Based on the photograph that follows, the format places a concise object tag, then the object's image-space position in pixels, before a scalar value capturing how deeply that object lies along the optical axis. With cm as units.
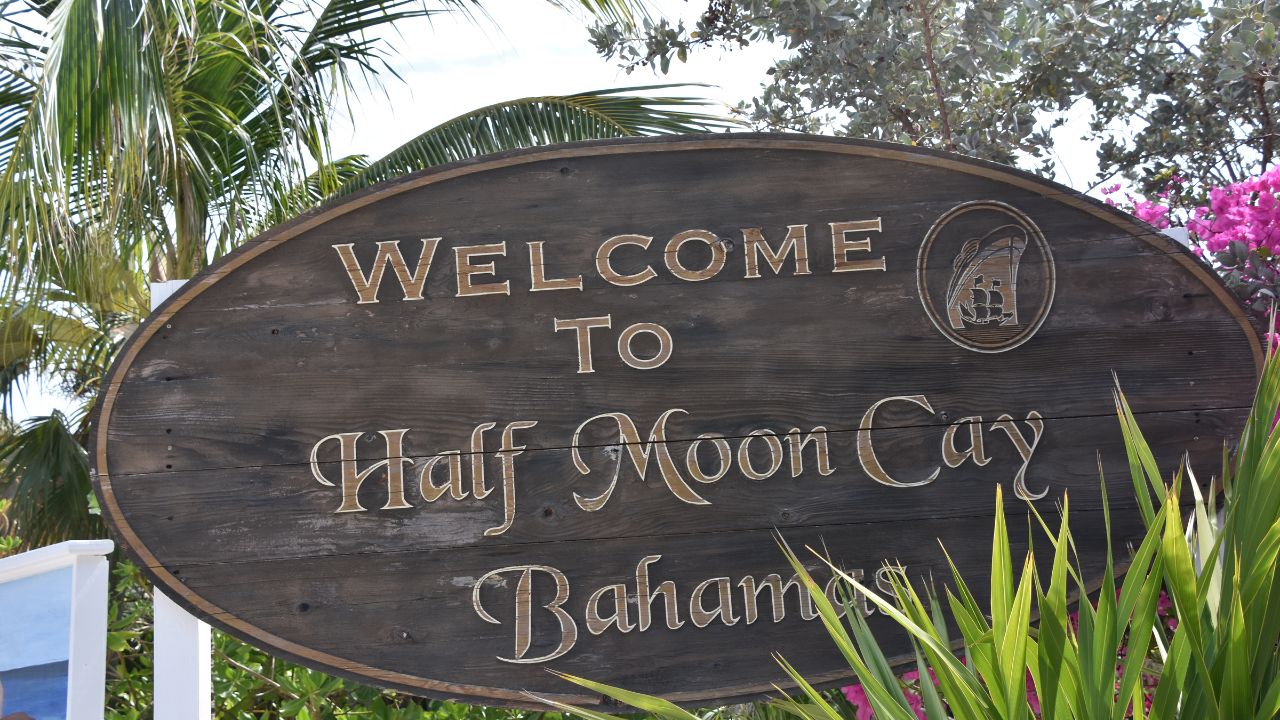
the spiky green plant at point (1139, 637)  153
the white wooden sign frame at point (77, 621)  236
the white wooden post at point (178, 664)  240
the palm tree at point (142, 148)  367
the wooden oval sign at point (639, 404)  241
